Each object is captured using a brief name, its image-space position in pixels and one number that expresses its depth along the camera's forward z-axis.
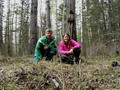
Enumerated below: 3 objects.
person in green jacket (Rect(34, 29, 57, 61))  3.38
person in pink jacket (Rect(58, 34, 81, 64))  3.19
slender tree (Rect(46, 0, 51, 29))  6.41
